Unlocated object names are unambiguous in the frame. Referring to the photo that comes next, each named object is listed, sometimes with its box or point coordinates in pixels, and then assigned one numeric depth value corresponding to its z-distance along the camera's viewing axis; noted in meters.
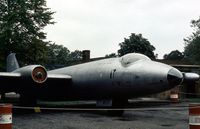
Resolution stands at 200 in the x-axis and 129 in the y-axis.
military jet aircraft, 14.79
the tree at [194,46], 65.15
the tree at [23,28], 32.88
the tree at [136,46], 65.00
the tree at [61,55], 102.06
